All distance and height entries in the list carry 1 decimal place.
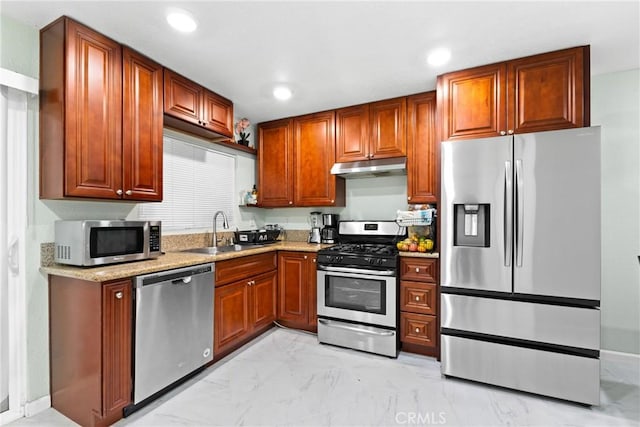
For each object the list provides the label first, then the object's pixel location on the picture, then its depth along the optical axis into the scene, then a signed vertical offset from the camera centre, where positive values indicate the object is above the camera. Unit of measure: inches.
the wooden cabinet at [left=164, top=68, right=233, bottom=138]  100.5 +38.5
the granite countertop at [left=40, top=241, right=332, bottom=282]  69.4 -14.1
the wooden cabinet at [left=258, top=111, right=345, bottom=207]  139.9 +24.4
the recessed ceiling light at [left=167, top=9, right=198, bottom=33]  71.9 +47.3
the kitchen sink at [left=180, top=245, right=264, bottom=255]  121.1 -15.3
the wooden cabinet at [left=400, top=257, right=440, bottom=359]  106.8 -32.9
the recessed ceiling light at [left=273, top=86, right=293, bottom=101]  114.8 +46.7
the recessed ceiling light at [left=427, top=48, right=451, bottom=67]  89.0 +47.6
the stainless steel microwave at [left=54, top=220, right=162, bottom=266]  74.0 -7.6
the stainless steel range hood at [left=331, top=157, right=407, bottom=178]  122.5 +19.1
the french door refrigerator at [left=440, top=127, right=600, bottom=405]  79.8 -13.7
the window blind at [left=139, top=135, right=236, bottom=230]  116.6 +11.2
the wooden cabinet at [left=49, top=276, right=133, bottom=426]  69.3 -32.8
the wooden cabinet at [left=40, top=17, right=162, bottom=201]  74.3 +25.9
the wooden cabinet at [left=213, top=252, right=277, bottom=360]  102.9 -32.9
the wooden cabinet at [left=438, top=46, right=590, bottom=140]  86.1 +36.2
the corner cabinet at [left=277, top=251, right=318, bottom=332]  128.1 -33.0
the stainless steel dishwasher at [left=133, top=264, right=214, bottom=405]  76.7 -31.8
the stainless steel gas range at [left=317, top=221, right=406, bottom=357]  109.4 -32.2
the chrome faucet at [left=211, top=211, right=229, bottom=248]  133.0 -9.3
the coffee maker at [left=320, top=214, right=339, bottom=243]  144.4 -7.6
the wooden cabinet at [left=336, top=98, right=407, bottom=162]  124.6 +35.5
